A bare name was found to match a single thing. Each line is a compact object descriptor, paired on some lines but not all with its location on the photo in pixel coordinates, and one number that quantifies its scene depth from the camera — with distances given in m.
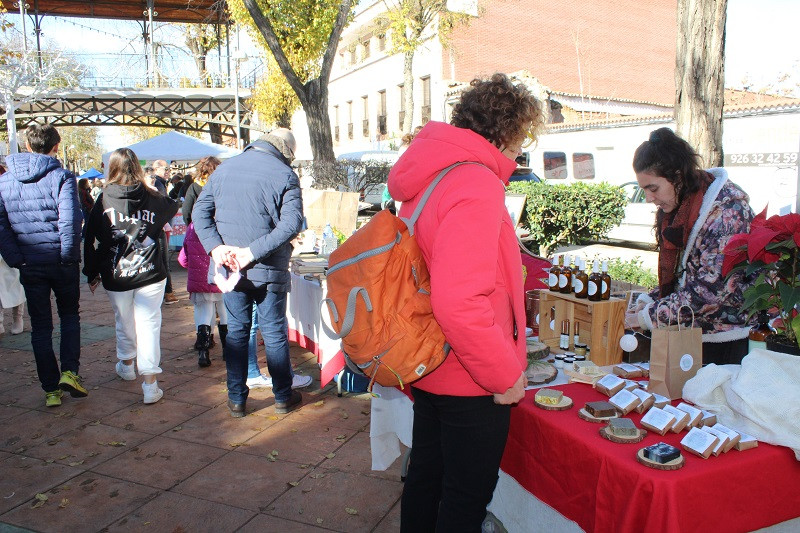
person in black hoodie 4.14
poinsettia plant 1.87
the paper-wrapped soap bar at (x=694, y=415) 1.83
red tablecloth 1.54
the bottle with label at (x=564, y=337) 2.70
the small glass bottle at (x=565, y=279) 2.73
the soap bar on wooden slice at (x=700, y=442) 1.65
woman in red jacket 1.59
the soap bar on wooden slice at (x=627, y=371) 2.33
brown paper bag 2.05
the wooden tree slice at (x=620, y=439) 1.74
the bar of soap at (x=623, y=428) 1.75
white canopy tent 11.12
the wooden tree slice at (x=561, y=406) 1.98
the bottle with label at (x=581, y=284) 2.59
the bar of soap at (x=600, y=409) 1.91
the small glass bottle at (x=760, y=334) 2.07
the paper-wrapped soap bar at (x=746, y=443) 1.71
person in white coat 6.10
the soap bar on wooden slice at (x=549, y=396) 2.01
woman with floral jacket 2.36
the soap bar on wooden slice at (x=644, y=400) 1.96
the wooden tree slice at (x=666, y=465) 1.58
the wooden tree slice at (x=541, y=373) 2.29
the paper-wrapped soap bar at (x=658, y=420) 1.80
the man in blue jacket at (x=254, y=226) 3.69
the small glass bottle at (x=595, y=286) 2.52
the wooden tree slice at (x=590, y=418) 1.89
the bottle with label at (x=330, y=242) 5.40
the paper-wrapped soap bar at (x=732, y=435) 1.70
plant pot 1.93
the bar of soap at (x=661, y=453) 1.59
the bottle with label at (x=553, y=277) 2.76
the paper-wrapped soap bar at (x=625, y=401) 1.94
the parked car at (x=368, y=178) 13.26
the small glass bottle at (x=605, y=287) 2.53
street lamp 22.14
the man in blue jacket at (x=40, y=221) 4.00
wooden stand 2.49
